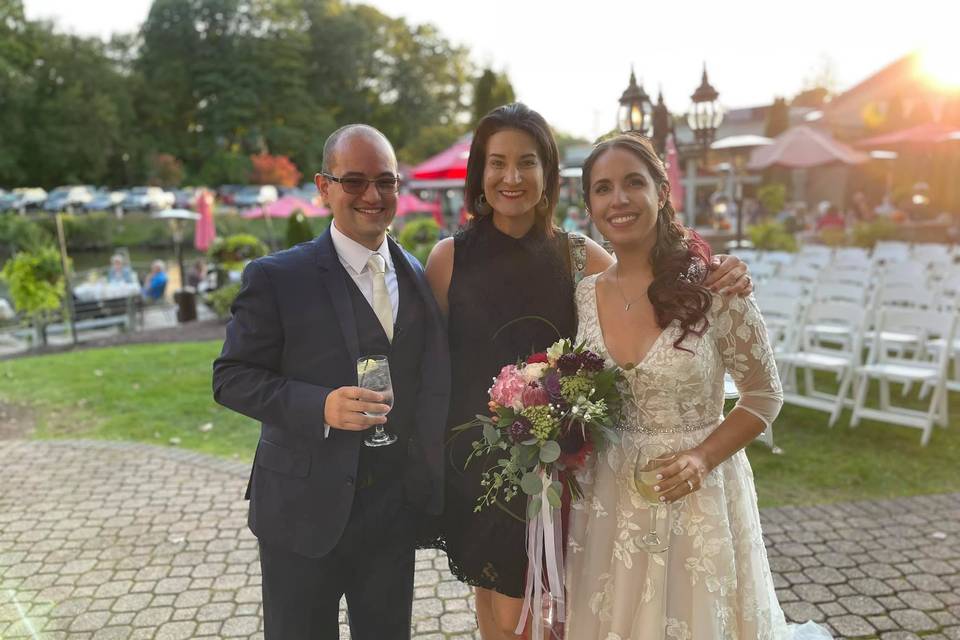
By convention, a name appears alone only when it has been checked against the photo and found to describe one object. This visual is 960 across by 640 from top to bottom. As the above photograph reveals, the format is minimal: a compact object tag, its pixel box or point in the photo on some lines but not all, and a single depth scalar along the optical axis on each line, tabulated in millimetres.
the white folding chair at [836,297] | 8367
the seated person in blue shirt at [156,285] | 18281
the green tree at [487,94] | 20703
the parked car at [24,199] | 43938
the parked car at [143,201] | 44019
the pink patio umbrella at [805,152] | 16078
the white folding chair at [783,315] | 7701
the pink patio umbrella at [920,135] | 18594
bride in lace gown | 2426
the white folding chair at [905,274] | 9461
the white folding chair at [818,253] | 12414
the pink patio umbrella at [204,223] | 20706
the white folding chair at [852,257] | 11845
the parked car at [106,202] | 44156
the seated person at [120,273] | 18016
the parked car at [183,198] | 46228
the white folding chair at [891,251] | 13180
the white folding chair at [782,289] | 8789
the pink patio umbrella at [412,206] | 23969
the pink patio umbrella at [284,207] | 22933
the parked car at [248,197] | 46031
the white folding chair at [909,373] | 6695
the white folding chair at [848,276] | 9898
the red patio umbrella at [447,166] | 14484
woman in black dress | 2705
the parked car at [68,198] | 43531
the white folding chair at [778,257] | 12386
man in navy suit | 2375
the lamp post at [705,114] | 8664
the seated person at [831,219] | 22172
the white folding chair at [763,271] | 11062
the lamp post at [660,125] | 8109
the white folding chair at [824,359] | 7223
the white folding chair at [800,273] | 10836
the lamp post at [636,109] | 7641
